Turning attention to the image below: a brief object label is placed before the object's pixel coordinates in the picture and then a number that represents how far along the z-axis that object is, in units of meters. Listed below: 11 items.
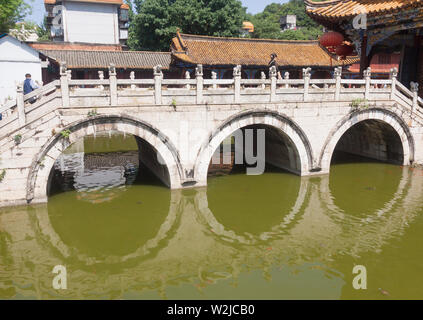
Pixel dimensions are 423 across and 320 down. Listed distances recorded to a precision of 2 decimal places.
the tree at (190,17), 33.50
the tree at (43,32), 57.44
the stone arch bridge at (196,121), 11.41
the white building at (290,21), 73.69
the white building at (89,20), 44.59
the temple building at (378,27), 15.02
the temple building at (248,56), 24.78
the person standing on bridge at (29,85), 12.63
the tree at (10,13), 29.33
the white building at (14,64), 26.88
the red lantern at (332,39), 16.83
